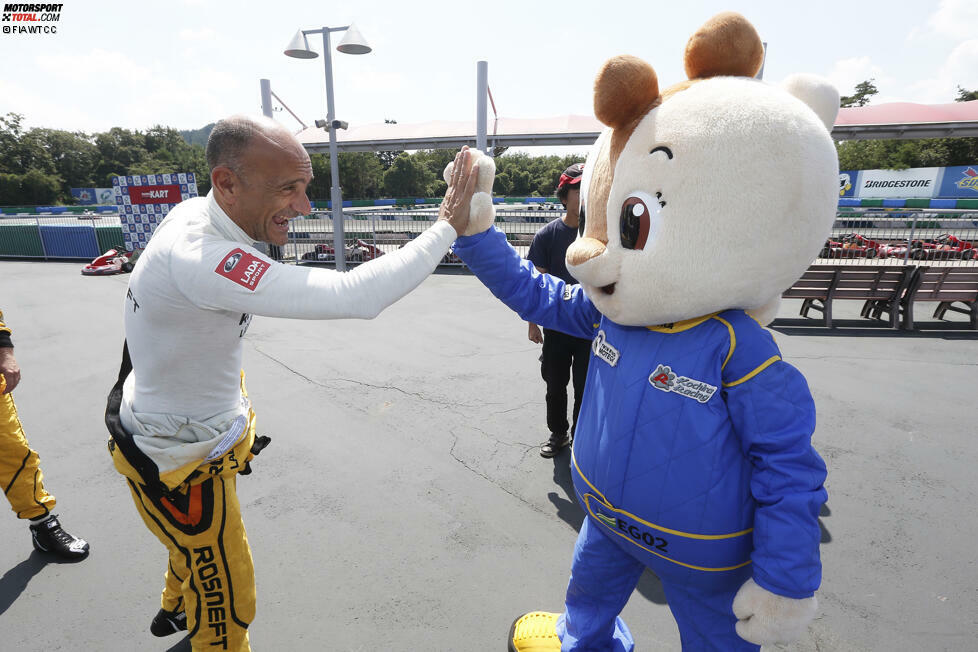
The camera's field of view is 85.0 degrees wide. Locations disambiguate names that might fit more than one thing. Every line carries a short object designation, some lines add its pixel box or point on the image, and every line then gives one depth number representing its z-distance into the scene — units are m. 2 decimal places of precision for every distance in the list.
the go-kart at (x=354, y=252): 12.49
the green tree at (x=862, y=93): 44.50
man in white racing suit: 1.40
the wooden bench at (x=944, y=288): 6.83
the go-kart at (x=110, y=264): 11.42
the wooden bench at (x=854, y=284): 6.87
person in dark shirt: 3.42
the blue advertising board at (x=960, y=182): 25.12
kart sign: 12.18
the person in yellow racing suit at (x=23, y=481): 2.54
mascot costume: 1.31
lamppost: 9.43
